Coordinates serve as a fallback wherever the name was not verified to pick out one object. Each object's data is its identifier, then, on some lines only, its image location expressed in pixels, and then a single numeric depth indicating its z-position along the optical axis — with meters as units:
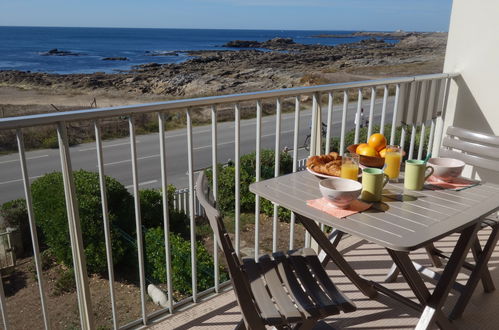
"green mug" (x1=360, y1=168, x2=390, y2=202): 1.77
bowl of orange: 2.03
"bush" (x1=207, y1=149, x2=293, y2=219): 8.05
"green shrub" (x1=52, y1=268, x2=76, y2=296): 5.42
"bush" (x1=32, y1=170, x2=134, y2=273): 5.31
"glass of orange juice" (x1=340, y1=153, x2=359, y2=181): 1.90
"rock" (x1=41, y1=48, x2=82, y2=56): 71.06
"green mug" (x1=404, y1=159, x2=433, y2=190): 1.91
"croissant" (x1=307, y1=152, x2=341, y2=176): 2.00
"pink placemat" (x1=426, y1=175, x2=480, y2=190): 1.99
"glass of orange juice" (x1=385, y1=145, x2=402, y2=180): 2.03
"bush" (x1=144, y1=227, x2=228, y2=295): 4.87
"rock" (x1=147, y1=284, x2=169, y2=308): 4.53
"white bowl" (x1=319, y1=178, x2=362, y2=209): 1.67
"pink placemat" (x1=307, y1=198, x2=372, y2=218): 1.67
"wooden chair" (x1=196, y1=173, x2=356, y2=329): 1.48
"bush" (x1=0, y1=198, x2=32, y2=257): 6.61
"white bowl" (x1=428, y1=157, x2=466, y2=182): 2.02
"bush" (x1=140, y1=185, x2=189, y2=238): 6.88
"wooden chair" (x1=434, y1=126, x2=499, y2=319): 2.26
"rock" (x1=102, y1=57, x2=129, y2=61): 63.86
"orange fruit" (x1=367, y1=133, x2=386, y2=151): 2.08
